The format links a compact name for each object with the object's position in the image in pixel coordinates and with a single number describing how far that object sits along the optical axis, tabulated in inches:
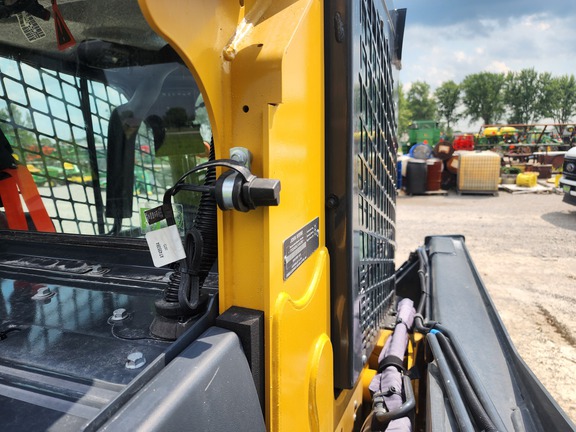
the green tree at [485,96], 1958.7
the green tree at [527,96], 1860.2
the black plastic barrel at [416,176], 470.6
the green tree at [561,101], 1811.0
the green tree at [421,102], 2130.9
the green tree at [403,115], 1654.4
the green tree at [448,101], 2089.1
